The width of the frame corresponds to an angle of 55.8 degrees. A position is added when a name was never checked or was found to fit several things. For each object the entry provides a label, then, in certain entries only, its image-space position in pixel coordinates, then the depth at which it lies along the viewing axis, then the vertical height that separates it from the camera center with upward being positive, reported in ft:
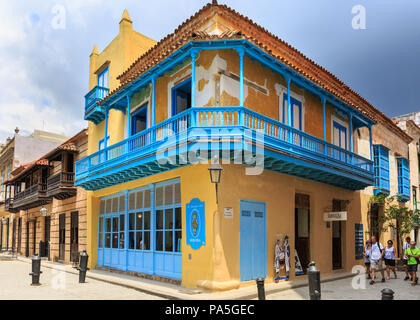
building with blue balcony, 32.50 +3.33
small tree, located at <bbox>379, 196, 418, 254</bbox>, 57.57 -2.73
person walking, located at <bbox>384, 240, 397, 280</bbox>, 42.86 -6.26
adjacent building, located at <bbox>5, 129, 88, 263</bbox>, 62.44 -0.95
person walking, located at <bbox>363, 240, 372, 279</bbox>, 42.39 -5.93
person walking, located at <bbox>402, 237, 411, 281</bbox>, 42.40 -7.43
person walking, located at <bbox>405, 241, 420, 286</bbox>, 38.48 -5.91
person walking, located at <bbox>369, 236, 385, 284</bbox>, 40.77 -5.73
